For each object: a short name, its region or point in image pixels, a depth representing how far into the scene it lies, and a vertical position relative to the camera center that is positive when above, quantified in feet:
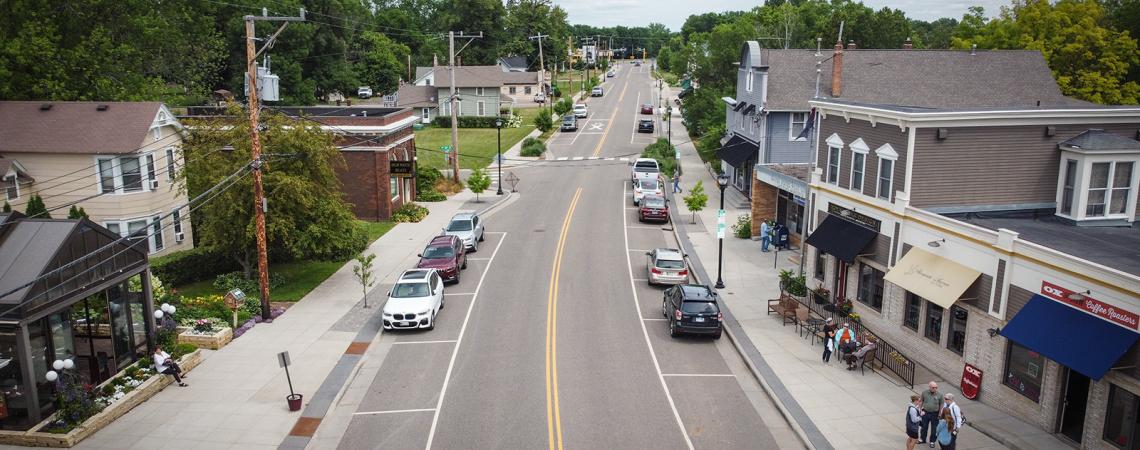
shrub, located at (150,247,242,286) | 97.19 -24.61
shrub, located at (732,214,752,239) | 125.90 -24.76
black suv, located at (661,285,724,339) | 78.23 -23.73
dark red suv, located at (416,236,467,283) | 98.22 -23.20
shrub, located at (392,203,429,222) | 139.64 -24.98
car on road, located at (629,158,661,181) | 169.78 -20.57
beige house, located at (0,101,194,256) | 105.81 -11.37
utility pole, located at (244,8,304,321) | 78.74 -10.55
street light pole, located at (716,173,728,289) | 95.76 -19.00
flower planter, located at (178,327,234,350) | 76.13 -25.70
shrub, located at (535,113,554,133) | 249.75 -15.17
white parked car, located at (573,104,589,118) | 302.45 -14.24
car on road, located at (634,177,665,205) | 149.44 -21.89
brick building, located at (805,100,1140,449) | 51.98 -13.83
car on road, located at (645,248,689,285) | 97.60 -24.14
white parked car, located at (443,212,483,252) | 115.96 -23.15
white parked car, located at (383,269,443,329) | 80.69 -23.79
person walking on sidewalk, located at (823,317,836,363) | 71.31 -24.15
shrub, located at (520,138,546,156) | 216.95 -20.42
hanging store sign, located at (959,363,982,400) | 62.39 -24.40
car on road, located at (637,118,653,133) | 259.60 -17.05
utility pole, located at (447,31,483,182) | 163.94 -13.43
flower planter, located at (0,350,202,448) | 55.11 -25.62
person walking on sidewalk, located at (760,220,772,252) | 116.78 -23.83
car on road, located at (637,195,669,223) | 137.59 -23.77
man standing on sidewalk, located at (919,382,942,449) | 53.16 -22.60
